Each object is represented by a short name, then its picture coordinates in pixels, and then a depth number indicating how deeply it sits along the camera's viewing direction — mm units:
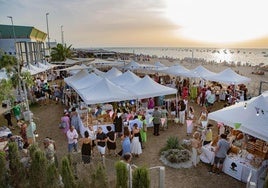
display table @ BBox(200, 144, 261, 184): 6832
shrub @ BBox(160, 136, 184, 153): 8790
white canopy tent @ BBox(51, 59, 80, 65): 29055
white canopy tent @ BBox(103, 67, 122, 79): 18822
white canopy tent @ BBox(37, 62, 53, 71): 22886
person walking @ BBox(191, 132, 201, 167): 7762
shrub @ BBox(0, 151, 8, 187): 6260
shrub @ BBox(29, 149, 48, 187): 6086
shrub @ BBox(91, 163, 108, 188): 5590
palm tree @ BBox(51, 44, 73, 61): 39094
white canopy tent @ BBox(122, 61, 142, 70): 25600
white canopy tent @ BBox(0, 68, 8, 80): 14875
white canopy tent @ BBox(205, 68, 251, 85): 15303
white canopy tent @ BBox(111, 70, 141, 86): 15129
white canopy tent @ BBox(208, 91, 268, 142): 7035
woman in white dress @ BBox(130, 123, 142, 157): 8406
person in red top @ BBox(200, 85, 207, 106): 15148
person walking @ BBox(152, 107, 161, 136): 10406
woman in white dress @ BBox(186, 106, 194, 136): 10461
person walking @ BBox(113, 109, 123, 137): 9969
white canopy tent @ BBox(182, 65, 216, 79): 18109
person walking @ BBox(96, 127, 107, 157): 8086
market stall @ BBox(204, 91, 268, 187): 6957
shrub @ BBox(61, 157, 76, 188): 5727
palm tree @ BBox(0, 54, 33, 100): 9602
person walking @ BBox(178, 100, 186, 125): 12141
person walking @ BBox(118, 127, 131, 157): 7868
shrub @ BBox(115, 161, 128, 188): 5375
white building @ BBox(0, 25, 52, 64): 33938
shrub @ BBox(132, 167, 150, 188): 5262
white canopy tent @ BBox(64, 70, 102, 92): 13883
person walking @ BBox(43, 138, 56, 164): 6520
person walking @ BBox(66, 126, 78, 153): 8305
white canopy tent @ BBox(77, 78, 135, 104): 10828
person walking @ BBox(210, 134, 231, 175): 7230
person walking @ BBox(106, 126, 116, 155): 8289
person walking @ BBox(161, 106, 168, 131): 11062
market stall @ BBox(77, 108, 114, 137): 10461
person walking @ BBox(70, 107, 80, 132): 10641
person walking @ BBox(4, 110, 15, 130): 11812
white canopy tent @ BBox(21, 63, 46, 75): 19353
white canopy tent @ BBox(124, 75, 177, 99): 11938
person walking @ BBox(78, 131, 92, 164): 7491
